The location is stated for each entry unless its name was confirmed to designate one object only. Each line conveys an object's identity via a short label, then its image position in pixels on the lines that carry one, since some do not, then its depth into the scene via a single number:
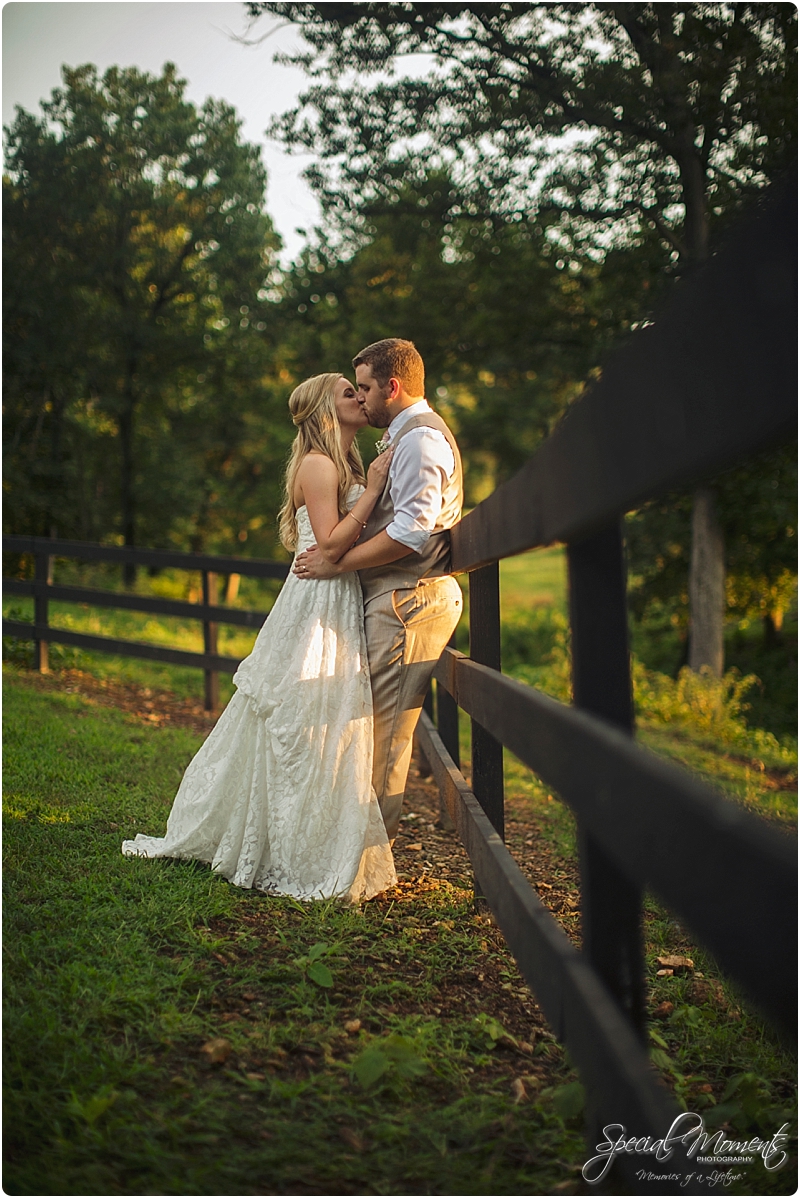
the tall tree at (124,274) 21.89
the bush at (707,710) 11.50
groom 3.52
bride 3.41
